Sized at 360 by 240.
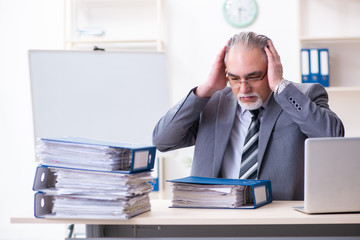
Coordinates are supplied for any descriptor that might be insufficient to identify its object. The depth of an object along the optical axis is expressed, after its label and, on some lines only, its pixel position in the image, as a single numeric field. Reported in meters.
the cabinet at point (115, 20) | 4.22
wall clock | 4.17
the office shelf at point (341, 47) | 4.10
